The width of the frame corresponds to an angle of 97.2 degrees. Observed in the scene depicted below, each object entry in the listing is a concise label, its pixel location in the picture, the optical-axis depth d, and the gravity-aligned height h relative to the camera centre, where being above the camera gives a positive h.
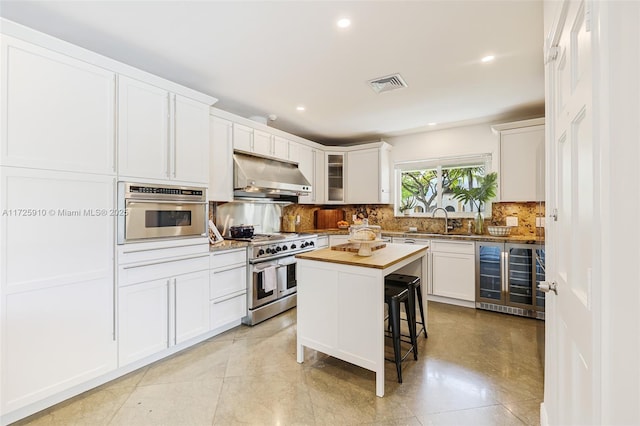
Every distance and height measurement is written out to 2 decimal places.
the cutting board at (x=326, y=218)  5.19 -0.07
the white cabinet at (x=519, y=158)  3.46 +0.71
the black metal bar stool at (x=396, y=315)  2.07 -0.75
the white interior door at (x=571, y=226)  0.84 -0.04
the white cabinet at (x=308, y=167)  4.30 +0.74
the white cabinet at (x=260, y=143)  3.29 +0.91
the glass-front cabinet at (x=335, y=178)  4.88 +0.63
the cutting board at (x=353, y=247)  2.43 -0.29
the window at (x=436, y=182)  4.25 +0.53
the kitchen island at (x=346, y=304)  1.93 -0.66
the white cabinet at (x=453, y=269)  3.63 -0.72
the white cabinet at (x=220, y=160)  3.00 +0.59
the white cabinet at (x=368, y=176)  4.62 +0.65
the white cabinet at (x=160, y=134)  2.14 +0.68
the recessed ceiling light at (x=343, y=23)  1.88 +1.30
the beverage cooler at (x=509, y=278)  3.26 -0.77
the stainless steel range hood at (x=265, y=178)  3.24 +0.46
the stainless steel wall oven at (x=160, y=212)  2.14 +0.02
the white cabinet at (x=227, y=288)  2.77 -0.76
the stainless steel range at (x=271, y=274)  3.09 -0.69
